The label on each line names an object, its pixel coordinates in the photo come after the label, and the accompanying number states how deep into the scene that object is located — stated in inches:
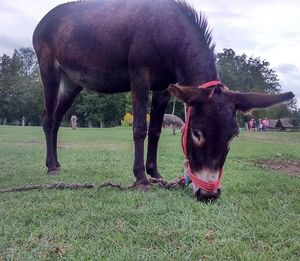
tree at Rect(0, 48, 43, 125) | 2677.2
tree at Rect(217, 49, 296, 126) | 2972.4
